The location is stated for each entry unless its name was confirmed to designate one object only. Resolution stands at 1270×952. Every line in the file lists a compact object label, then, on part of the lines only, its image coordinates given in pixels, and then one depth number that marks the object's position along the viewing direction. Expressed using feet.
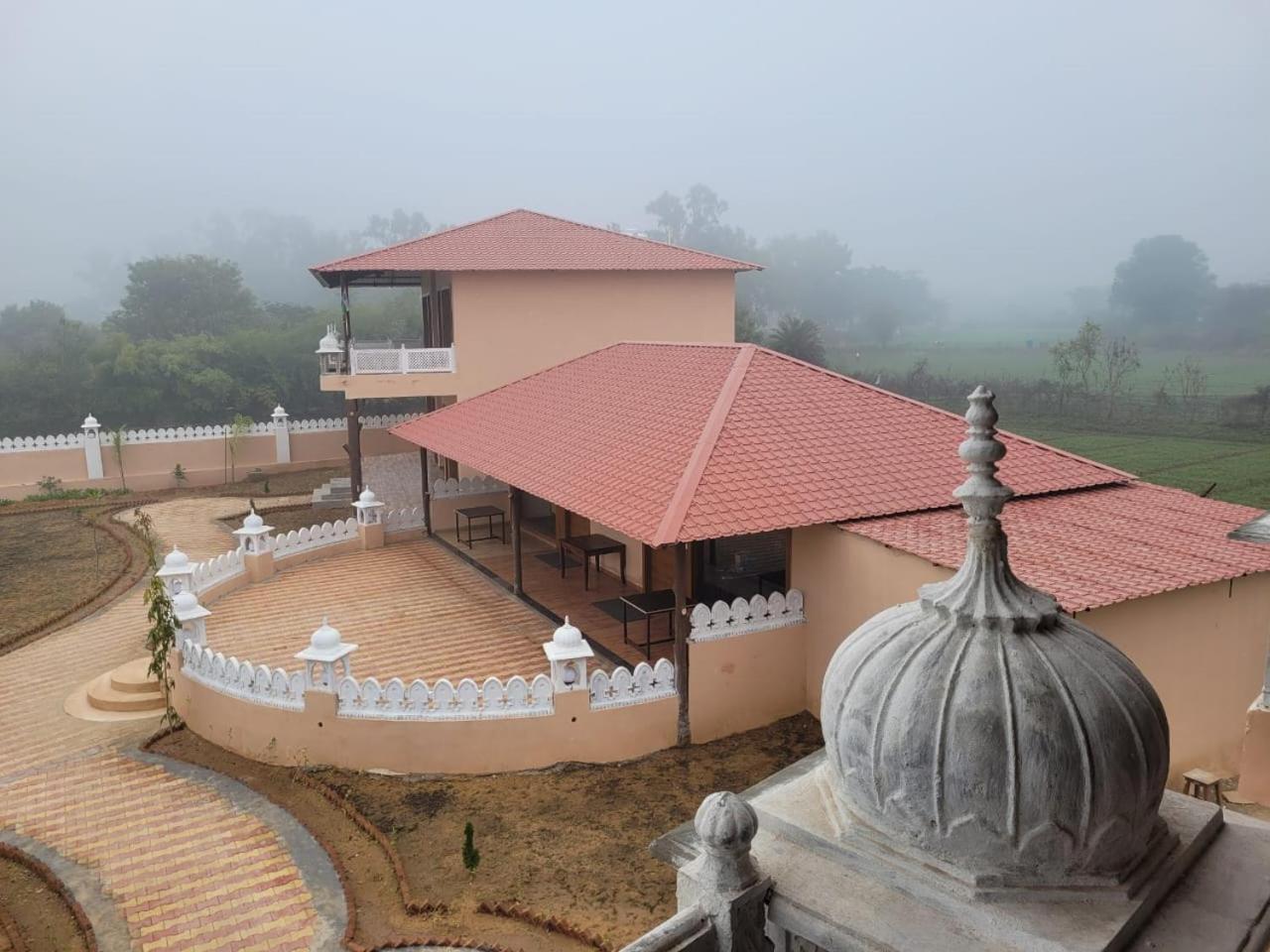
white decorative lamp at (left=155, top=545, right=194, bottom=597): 45.96
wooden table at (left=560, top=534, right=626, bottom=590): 49.85
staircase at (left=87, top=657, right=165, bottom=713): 42.06
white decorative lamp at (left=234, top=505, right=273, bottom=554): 54.24
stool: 28.17
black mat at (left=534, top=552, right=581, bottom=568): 55.93
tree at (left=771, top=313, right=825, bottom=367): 171.53
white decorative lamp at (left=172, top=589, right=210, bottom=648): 40.06
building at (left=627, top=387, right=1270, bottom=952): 11.78
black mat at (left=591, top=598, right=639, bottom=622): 45.14
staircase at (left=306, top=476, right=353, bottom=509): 85.87
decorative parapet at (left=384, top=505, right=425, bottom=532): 64.28
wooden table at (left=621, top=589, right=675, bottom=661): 39.81
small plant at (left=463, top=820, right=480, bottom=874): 27.55
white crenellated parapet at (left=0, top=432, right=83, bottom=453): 91.97
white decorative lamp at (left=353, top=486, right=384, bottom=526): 62.39
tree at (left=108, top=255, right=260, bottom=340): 196.44
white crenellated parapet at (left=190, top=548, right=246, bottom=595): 50.01
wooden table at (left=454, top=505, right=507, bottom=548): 62.03
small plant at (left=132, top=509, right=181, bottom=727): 39.09
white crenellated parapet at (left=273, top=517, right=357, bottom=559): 57.98
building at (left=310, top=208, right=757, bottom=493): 68.59
